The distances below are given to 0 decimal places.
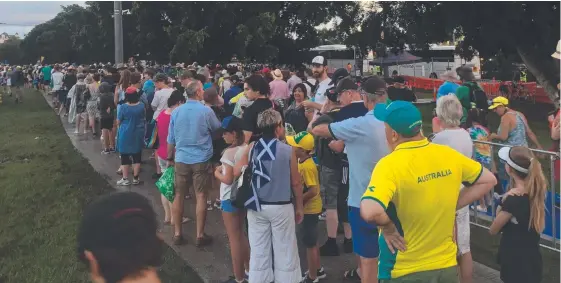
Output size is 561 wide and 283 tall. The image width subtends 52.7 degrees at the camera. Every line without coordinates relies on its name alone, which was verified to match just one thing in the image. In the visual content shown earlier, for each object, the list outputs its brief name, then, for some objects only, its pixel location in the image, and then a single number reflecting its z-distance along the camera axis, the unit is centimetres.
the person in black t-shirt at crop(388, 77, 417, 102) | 680
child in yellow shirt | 501
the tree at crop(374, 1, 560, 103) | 1669
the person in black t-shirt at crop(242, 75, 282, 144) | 502
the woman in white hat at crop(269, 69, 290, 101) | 989
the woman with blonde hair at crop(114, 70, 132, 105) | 1038
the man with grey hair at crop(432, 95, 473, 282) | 459
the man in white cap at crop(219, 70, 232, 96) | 1067
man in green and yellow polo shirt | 300
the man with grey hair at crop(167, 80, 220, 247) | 611
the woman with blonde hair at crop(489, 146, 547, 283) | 394
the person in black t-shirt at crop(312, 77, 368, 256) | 473
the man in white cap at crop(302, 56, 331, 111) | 754
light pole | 1650
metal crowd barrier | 581
